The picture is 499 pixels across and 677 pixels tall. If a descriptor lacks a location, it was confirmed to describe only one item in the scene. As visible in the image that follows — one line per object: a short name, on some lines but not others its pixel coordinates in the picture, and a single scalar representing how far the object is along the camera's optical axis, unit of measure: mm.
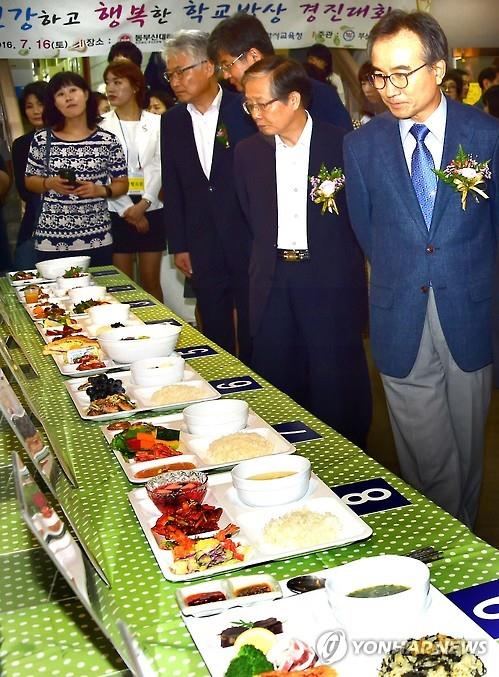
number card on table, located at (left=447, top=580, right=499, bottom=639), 1175
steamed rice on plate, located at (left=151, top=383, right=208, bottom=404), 2119
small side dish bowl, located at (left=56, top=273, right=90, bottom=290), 3580
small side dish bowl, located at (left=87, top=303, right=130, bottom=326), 2949
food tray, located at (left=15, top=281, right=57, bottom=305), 3574
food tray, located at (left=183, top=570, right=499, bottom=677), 1091
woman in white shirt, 5648
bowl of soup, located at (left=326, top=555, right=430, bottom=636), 1128
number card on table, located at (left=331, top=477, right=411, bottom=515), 1546
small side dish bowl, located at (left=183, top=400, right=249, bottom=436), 1864
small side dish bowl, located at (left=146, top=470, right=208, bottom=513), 1527
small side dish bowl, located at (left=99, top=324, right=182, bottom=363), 2438
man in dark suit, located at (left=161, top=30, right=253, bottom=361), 4121
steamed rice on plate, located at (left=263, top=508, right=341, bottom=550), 1396
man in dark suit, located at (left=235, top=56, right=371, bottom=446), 3150
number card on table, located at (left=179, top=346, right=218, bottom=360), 2608
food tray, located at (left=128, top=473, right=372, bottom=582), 1355
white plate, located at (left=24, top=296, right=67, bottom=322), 3221
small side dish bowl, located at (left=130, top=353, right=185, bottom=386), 2234
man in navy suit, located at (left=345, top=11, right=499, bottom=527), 2367
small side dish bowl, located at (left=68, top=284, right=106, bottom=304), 3329
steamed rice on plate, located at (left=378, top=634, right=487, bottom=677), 1010
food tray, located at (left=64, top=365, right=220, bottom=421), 2068
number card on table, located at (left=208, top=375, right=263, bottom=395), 2264
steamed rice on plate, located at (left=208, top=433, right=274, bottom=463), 1741
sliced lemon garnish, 1125
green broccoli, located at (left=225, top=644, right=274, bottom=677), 1074
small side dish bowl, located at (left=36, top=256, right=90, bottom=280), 3902
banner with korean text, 5770
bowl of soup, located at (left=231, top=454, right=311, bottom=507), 1499
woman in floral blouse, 4566
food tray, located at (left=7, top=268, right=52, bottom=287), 3824
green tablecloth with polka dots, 1191
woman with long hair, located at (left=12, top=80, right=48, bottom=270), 5680
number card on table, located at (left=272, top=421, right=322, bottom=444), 1898
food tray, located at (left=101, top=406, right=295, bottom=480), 1715
